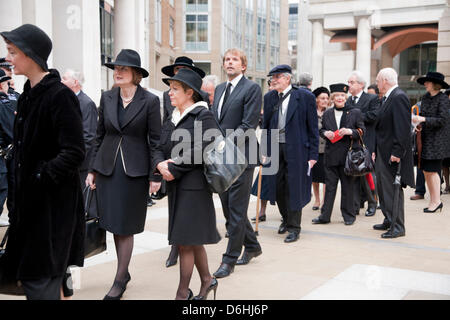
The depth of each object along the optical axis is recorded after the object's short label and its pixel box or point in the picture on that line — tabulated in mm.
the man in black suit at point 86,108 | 5883
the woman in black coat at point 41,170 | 2797
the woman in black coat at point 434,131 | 8383
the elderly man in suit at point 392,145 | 6480
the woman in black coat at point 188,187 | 3803
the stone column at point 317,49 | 35656
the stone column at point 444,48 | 12859
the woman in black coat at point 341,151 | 7512
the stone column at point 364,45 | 33531
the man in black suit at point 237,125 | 4988
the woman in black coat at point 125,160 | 4184
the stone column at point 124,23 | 19984
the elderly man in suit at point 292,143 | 6262
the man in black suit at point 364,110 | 7996
